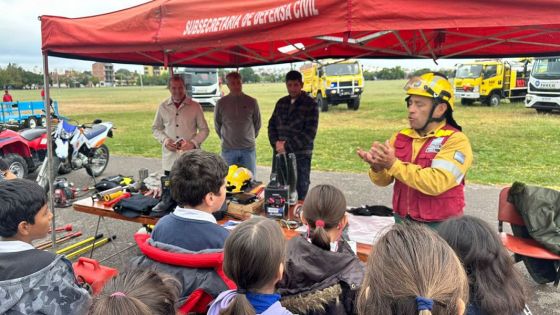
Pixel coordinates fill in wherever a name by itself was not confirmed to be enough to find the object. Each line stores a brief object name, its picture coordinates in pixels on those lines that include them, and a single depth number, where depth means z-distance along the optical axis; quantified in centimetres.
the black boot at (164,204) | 333
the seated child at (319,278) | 175
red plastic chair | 326
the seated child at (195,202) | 193
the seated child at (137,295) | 120
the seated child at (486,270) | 151
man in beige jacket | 490
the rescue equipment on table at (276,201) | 320
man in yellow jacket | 246
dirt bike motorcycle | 724
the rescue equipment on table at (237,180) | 365
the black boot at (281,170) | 358
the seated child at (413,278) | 113
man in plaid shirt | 500
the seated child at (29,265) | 162
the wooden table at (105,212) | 301
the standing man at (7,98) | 1898
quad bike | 711
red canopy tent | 216
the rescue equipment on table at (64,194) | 614
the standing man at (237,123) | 542
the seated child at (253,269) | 149
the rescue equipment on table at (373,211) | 362
